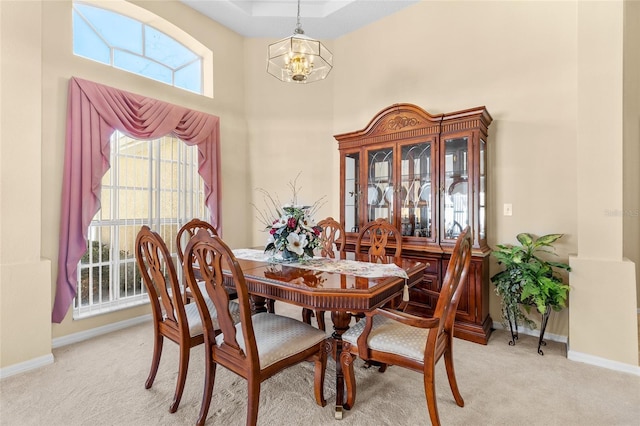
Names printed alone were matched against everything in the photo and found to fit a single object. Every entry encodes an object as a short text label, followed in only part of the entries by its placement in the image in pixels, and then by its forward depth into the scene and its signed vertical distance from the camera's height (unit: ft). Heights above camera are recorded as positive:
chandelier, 7.31 +3.92
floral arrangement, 6.83 -0.38
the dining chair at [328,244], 8.52 -0.93
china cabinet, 9.07 +0.96
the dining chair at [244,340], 4.66 -2.14
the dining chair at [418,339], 4.93 -2.17
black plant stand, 8.15 -2.99
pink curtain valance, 8.77 +1.93
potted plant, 7.76 -1.64
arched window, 9.78 +6.10
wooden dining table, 4.95 -1.24
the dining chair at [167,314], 5.60 -1.98
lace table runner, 6.09 -1.10
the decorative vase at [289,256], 7.28 -0.95
